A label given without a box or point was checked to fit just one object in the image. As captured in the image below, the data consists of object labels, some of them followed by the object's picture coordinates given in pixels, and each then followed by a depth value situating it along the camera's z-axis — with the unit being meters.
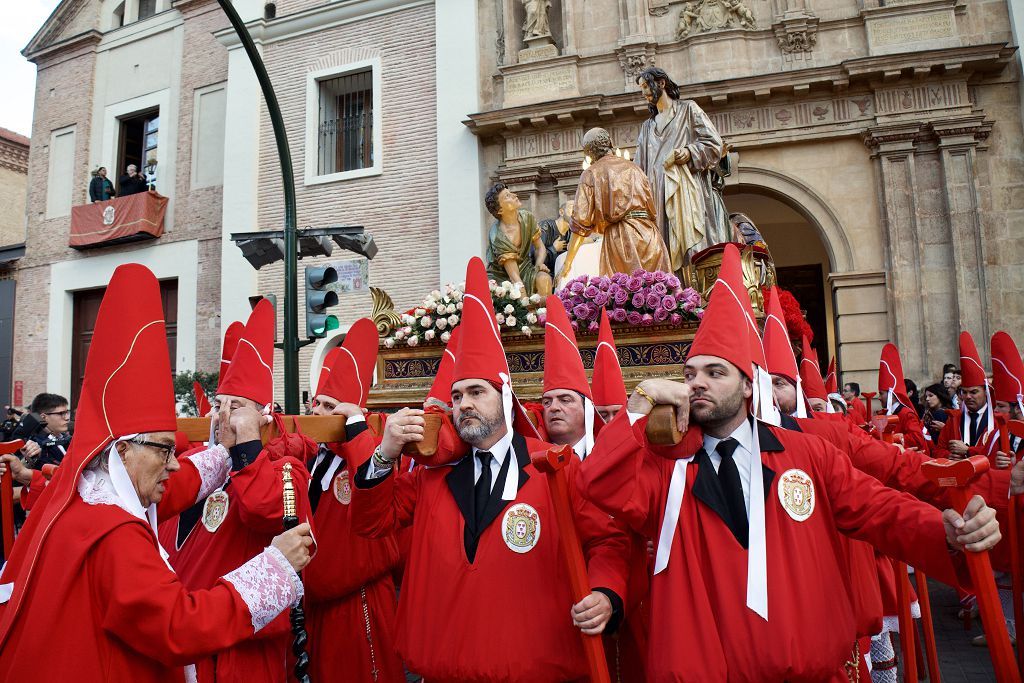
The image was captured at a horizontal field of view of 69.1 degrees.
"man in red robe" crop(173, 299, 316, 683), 2.90
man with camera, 5.66
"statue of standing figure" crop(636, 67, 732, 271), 7.76
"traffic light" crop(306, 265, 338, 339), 7.78
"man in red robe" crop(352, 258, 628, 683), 2.48
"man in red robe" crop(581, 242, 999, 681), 2.11
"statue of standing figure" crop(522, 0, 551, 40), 15.34
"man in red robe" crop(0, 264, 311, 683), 1.96
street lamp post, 7.75
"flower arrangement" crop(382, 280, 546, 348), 6.77
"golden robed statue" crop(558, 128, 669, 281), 7.26
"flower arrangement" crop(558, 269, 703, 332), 6.17
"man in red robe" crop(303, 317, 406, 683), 3.50
